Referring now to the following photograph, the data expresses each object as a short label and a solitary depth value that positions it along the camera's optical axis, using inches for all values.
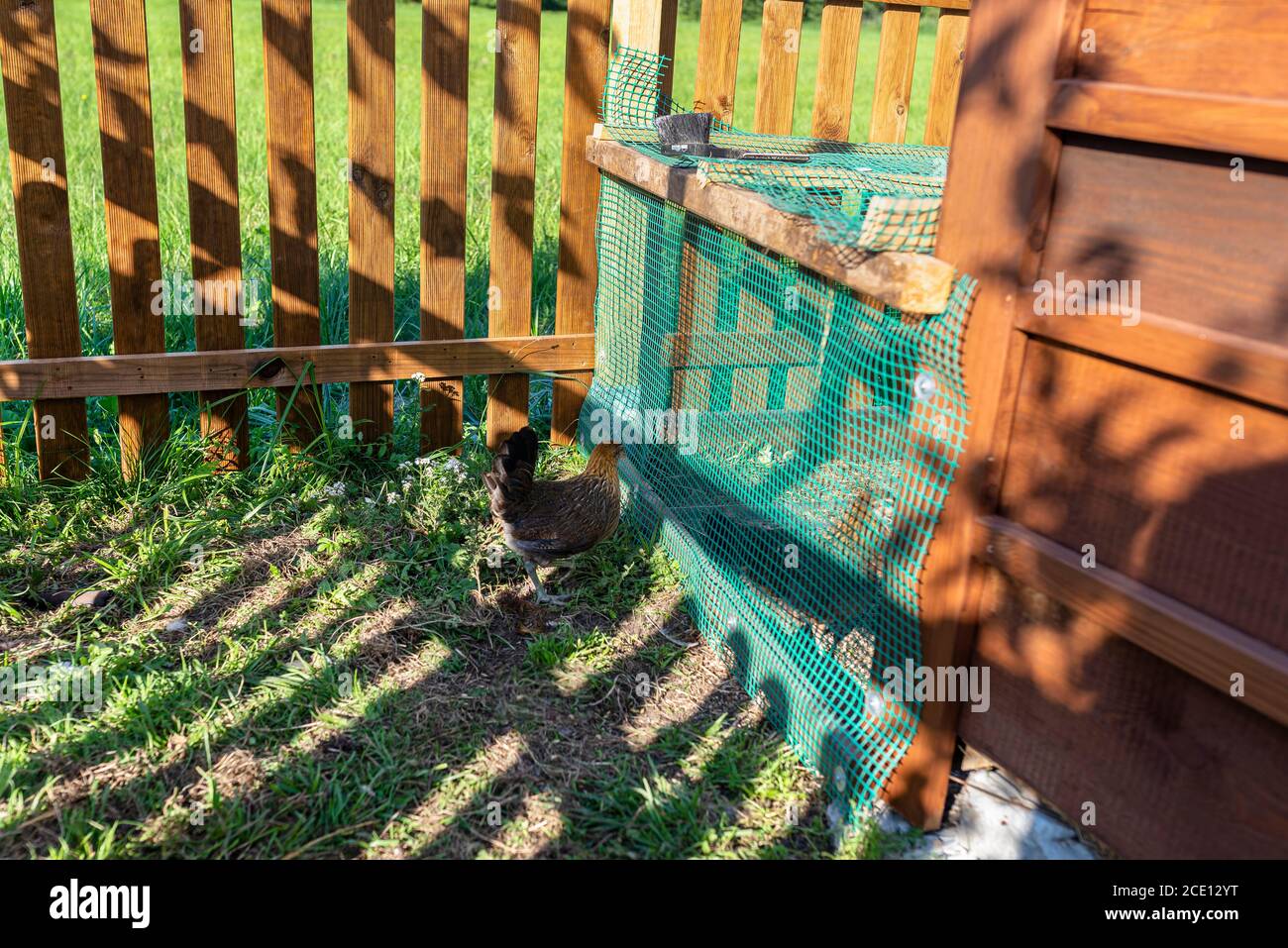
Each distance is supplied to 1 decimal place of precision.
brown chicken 148.5
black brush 158.4
